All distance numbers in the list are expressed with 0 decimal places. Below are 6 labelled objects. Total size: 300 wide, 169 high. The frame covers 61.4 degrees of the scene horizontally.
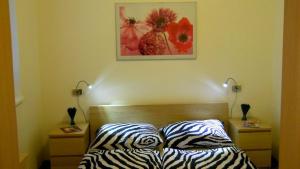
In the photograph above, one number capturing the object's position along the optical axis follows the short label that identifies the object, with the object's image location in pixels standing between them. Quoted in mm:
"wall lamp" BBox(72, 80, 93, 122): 2828
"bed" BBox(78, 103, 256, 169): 2114
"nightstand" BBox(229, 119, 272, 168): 2579
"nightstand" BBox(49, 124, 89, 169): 2504
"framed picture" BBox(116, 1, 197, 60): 2792
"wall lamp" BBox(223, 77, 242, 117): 2888
